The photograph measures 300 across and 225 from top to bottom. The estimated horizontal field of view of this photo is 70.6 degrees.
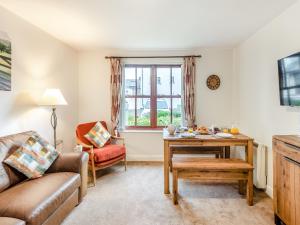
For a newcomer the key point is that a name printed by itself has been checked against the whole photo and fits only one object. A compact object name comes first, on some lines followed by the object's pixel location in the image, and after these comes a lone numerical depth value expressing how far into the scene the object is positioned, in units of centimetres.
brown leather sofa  172
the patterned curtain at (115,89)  448
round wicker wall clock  448
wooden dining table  288
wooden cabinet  187
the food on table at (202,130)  343
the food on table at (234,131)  332
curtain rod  450
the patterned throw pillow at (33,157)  225
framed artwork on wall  251
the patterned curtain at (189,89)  443
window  467
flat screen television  218
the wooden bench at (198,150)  374
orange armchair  345
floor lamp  305
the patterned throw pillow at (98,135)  391
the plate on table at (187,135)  302
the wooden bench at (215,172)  267
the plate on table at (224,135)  302
